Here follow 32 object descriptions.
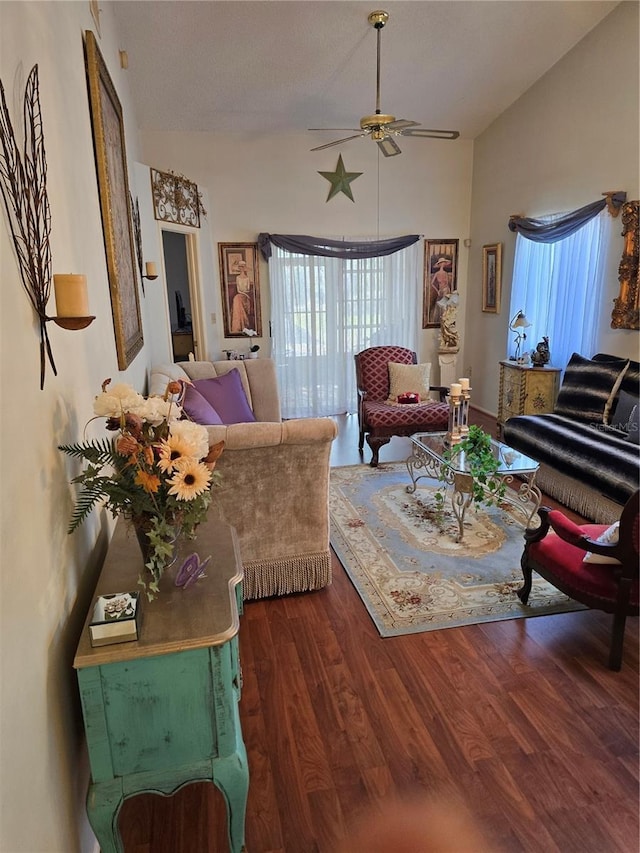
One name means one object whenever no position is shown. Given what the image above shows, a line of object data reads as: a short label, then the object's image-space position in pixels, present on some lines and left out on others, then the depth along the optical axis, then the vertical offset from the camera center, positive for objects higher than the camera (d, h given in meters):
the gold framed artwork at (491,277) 6.28 +0.17
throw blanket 3.44 -1.11
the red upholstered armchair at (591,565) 2.19 -1.20
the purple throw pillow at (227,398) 3.87 -0.72
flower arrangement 1.41 -0.45
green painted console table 1.32 -1.01
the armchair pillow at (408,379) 5.30 -0.82
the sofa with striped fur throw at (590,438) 3.53 -1.06
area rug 2.73 -1.55
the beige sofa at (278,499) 2.55 -0.99
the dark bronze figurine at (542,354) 5.38 -0.61
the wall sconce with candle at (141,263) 4.00 +0.28
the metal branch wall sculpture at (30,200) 1.14 +0.22
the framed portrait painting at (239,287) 6.33 +0.11
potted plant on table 3.19 -1.02
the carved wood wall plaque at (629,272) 4.27 +0.14
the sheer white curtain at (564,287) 4.79 +0.03
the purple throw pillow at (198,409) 3.17 -0.66
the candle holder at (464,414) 3.87 -0.92
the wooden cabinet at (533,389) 5.28 -0.94
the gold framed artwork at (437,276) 6.84 +0.21
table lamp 5.61 -0.35
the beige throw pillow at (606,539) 2.30 -1.05
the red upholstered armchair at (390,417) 4.77 -1.07
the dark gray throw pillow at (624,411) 4.01 -0.89
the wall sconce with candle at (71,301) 1.32 +0.00
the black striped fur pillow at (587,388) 4.28 -0.78
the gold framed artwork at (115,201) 2.34 +0.48
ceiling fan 4.02 +1.25
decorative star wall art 6.36 +1.33
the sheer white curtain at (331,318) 6.53 -0.28
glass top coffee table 3.32 -1.14
